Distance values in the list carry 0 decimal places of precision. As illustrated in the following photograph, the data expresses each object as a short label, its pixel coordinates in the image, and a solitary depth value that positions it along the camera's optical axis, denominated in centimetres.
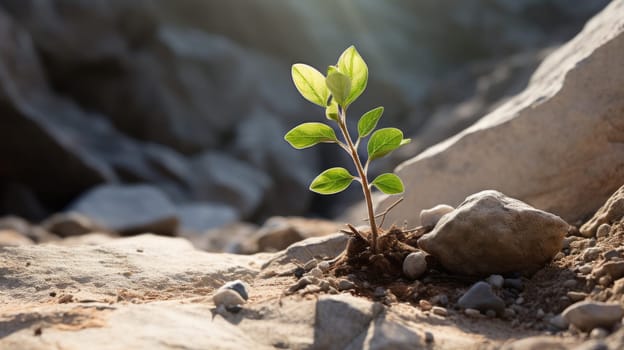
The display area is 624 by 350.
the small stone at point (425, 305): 71
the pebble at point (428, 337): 65
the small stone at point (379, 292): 73
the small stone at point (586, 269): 73
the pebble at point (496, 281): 74
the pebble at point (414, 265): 77
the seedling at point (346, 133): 76
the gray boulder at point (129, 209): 295
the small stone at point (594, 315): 64
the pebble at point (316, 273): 78
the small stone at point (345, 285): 74
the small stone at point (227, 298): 72
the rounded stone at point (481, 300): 71
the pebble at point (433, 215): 83
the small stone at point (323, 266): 80
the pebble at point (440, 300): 73
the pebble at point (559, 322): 67
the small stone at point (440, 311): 71
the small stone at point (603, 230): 78
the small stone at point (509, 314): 70
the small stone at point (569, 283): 72
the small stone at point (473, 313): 71
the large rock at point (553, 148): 90
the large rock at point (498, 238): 75
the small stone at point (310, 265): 83
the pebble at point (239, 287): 73
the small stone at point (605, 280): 70
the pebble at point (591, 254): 75
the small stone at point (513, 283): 74
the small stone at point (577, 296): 70
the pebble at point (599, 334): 63
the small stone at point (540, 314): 70
